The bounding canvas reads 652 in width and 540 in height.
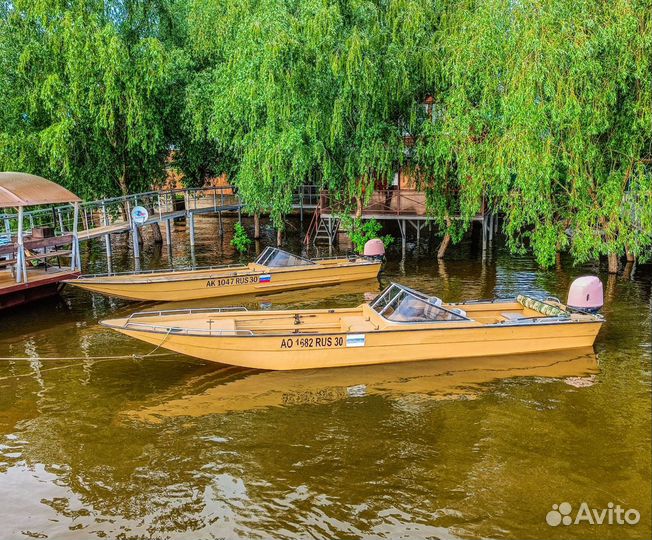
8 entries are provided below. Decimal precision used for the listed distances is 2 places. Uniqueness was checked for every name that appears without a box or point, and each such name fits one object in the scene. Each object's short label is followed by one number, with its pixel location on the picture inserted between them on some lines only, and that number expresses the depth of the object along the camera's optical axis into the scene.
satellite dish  22.05
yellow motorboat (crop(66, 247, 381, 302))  16.83
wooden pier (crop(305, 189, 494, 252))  24.20
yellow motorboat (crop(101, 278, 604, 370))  11.27
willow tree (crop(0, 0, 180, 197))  21.73
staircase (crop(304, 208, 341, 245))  26.98
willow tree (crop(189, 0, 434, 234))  19.05
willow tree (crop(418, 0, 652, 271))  15.14
